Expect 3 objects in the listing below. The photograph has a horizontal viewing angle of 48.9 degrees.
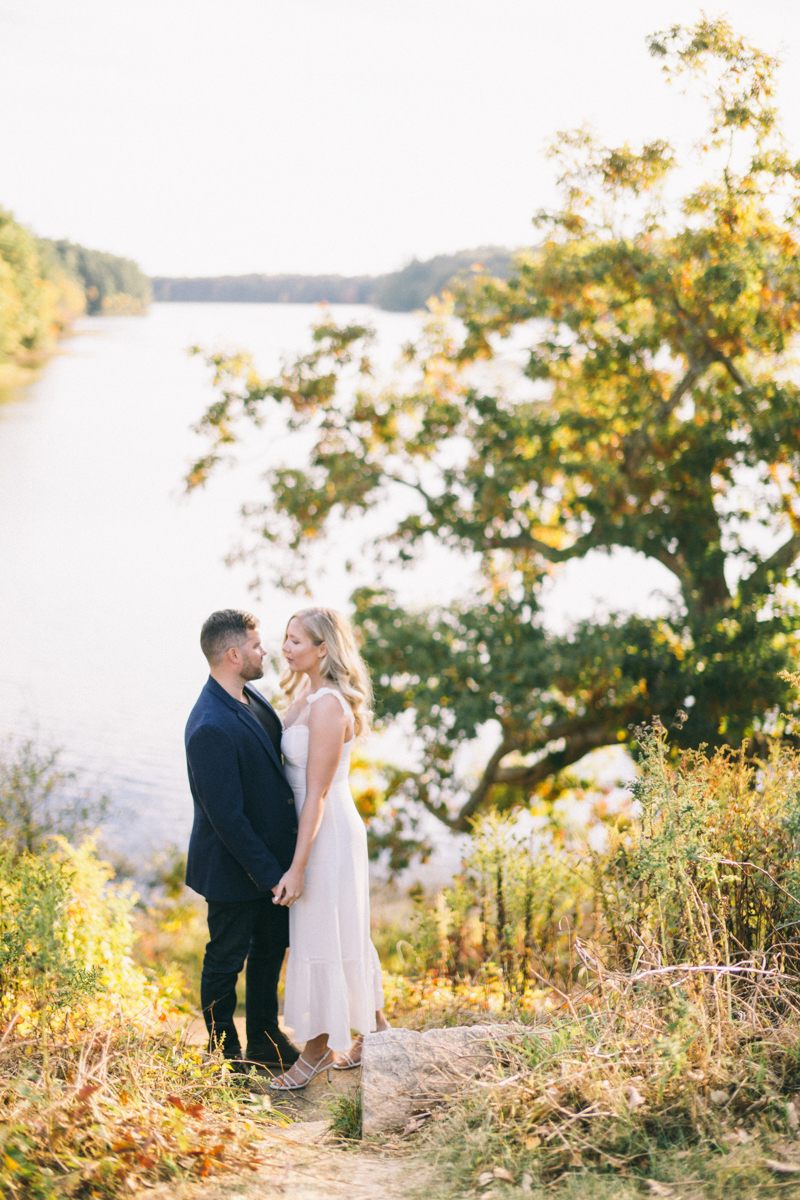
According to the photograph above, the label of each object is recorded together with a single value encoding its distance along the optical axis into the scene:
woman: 3.61
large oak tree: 6.92
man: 3.52
